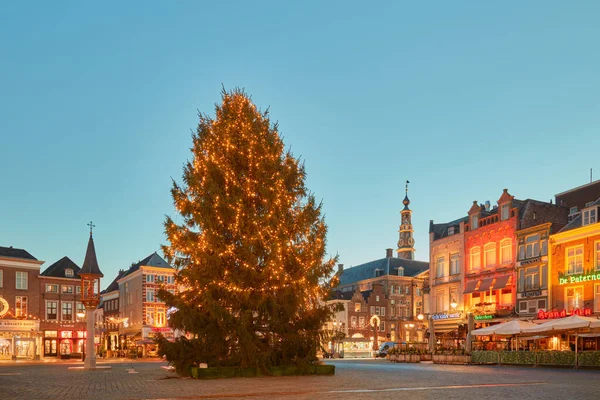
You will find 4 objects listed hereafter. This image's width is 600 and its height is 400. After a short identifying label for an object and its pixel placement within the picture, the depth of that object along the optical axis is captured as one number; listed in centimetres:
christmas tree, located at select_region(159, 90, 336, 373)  2455
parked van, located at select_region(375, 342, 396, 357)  6775
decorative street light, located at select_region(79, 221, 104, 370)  3619
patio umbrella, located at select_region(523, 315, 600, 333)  3192
